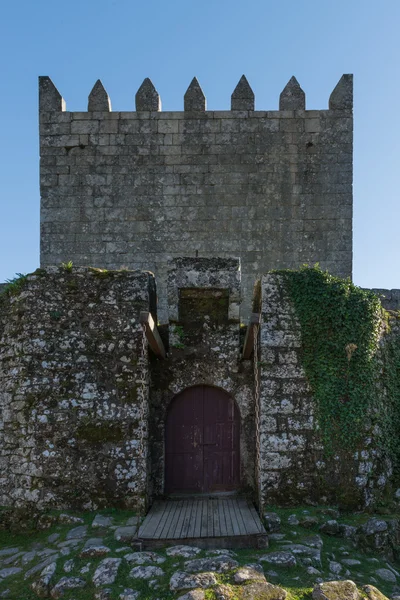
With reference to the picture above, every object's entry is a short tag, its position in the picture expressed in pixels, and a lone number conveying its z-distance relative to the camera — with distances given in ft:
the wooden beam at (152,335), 20.74
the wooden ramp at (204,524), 19.39
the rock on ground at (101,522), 20.91
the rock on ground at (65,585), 17.16
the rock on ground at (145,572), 17.34
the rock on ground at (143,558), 18.14
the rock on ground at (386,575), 18.72
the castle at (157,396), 22.29
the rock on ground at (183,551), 18.43
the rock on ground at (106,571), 17.33
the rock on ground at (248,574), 16.69
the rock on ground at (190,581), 16.43
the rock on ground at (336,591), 15.96
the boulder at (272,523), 20.69
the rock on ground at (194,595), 15.76
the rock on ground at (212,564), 17.36
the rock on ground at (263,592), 15.81
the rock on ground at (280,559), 18.08
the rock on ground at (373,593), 16.62
